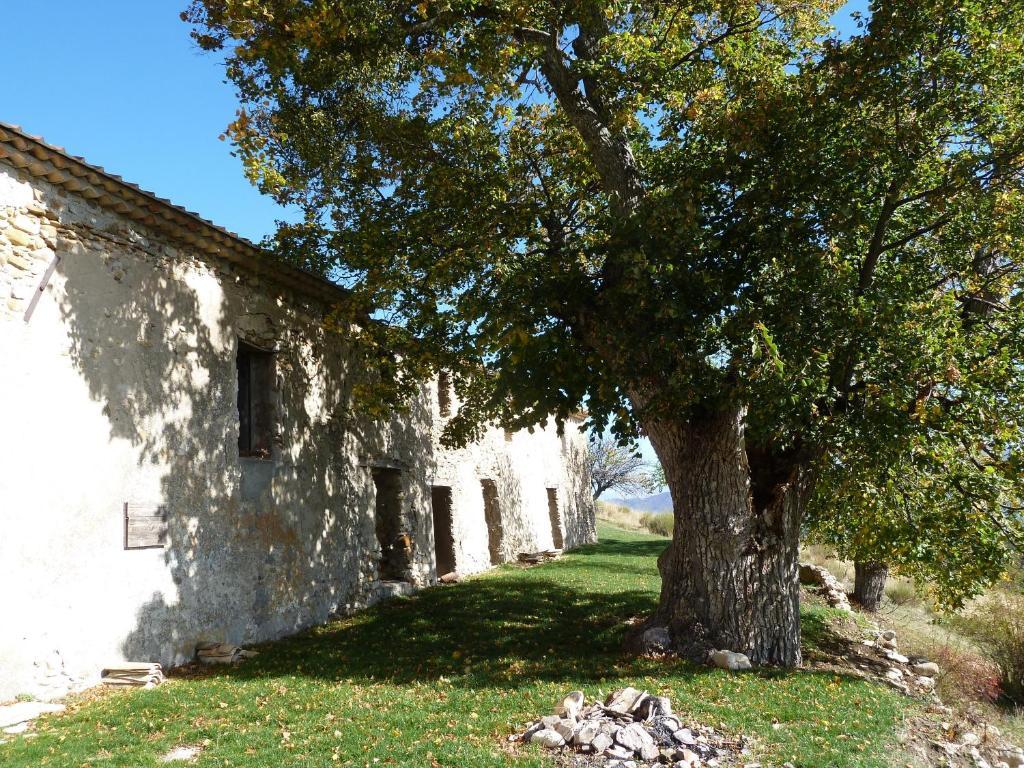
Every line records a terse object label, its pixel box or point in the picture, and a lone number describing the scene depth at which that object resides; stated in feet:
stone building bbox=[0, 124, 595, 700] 23.39
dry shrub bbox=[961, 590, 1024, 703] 37.07
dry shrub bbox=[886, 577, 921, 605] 59.36
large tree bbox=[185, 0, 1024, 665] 25.82
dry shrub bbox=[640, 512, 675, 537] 110.93
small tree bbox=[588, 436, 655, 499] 140.26
